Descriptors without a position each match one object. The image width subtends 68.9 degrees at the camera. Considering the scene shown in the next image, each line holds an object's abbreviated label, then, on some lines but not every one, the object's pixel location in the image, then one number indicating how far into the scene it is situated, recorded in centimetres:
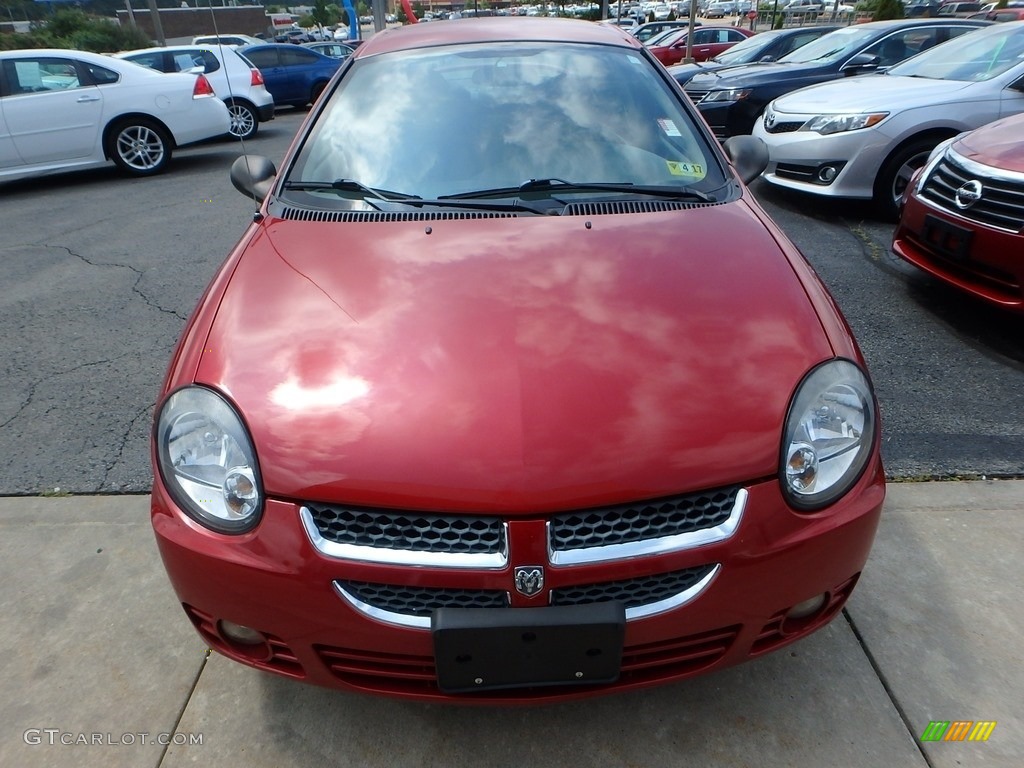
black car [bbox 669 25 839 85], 1083
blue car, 1388
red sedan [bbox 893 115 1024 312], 338
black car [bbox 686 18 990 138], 801
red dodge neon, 145
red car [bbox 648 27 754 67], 1802
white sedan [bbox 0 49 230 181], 765
